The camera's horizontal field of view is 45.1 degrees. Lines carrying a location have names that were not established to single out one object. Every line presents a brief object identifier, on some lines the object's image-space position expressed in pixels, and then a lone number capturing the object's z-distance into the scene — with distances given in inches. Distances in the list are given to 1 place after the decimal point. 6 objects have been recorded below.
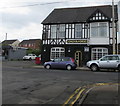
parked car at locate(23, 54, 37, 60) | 1463.5
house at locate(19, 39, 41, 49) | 2842.0
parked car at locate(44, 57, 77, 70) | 661.3
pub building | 829.2
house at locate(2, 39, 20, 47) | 2591.8
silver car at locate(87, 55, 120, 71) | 578.2
